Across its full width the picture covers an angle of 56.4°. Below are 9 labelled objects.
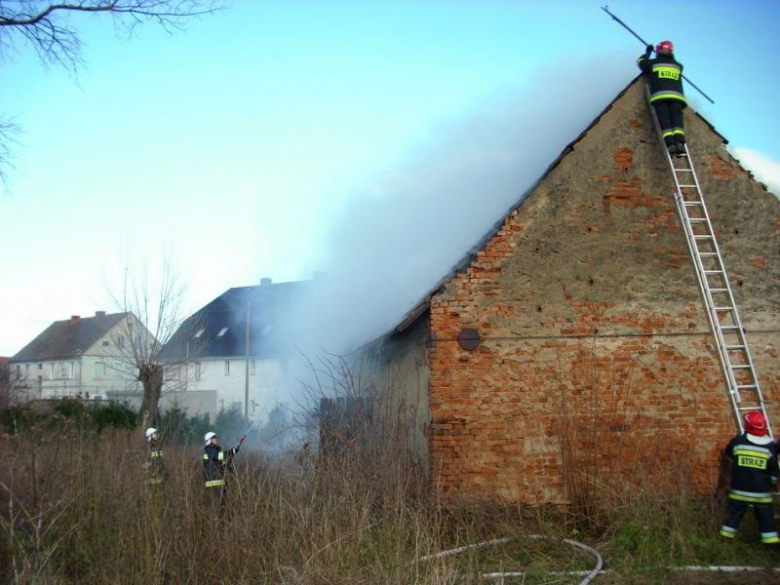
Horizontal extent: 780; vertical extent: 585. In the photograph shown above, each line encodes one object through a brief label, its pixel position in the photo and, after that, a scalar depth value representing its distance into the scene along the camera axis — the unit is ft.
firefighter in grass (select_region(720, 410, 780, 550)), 25.35
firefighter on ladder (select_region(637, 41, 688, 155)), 32.99
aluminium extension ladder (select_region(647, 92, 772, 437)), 31.12
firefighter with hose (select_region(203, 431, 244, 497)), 34.09
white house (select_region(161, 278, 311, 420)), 87.35
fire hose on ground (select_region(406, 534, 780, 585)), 22.13
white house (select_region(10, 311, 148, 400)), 147.74
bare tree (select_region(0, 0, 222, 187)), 30.63
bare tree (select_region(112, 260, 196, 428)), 74.59
